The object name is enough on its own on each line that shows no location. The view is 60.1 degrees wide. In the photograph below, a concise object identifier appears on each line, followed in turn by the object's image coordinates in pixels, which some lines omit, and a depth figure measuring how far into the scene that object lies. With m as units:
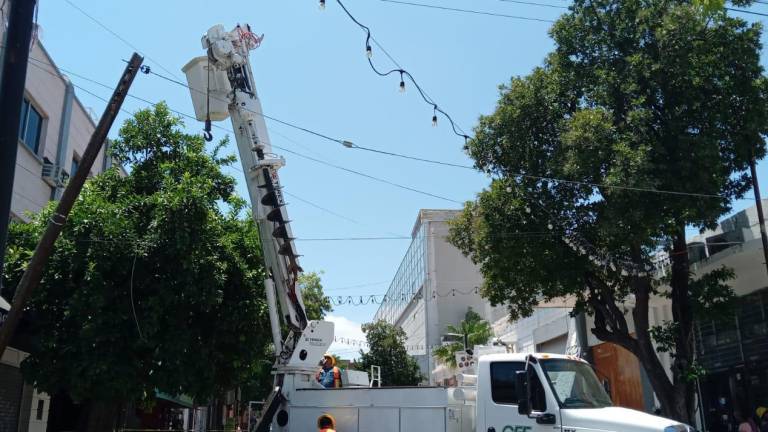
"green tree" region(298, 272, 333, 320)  32.34
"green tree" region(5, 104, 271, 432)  12.44
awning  29.68
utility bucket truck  8.30
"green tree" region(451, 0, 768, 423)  14.89
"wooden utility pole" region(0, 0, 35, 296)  6.09
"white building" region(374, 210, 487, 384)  66.12
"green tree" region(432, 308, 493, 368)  42.54
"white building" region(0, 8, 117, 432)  15.89
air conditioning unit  19.28
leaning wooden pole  9.84
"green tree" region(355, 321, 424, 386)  43.97
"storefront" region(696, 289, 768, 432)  16.86
